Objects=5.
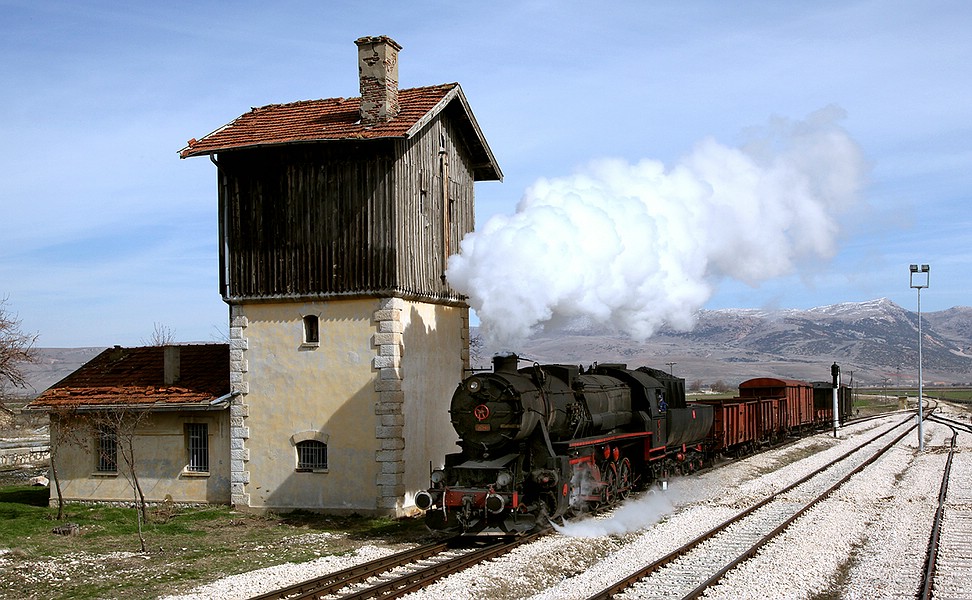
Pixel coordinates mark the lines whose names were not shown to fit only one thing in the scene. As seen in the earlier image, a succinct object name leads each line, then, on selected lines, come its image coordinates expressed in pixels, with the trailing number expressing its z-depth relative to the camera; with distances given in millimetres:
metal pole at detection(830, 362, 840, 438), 44756
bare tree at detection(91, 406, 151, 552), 20609
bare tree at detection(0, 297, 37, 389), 20398
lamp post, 35906
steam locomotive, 15992
